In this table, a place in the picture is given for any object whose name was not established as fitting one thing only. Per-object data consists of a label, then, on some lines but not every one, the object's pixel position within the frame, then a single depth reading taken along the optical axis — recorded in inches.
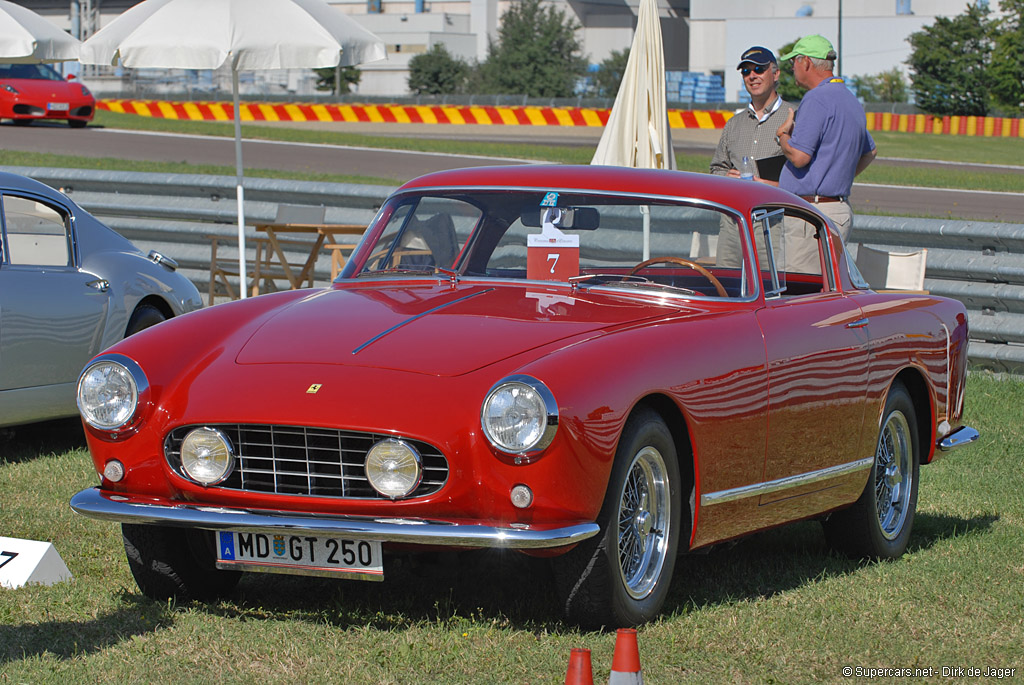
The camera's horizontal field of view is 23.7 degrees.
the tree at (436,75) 4392.4
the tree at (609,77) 4349.1
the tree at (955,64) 3462.2
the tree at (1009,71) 3436.1
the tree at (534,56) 4372.8
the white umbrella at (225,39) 655.8
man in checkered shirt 568.3
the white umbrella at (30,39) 780.2
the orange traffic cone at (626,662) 216.9
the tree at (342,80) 4359.8
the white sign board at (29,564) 330.1
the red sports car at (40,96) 1861.5
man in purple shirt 553.7
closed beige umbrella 664.5
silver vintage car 468.4
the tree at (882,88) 3794.7
